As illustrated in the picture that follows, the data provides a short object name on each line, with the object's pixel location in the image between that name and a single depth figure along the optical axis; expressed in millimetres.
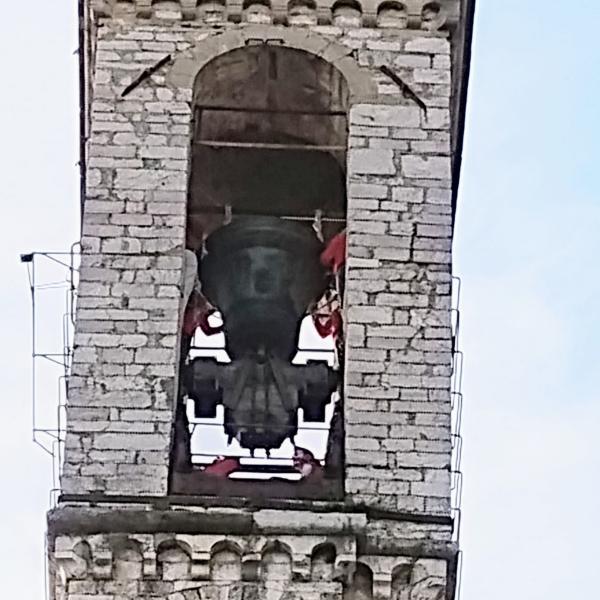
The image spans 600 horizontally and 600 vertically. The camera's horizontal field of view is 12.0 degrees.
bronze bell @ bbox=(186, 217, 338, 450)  18516
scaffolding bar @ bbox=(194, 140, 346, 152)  19672
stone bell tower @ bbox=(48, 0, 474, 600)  16656
